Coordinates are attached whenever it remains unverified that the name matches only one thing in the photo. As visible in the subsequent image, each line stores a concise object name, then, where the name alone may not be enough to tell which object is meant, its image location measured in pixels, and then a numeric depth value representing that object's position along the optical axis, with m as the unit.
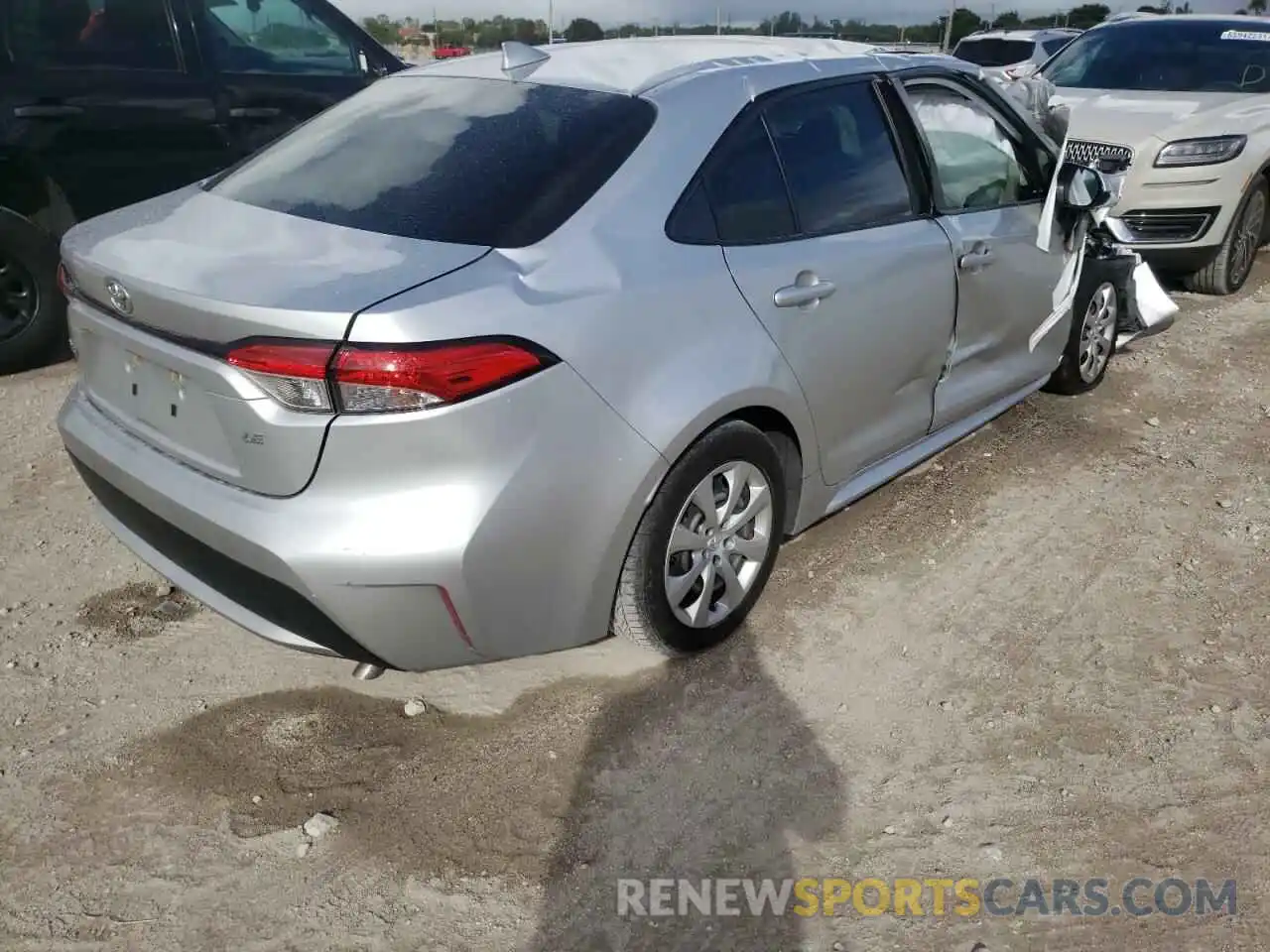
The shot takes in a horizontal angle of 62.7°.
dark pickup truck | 4.95
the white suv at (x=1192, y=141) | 6.43
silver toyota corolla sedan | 2.21
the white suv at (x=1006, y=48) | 14.65
